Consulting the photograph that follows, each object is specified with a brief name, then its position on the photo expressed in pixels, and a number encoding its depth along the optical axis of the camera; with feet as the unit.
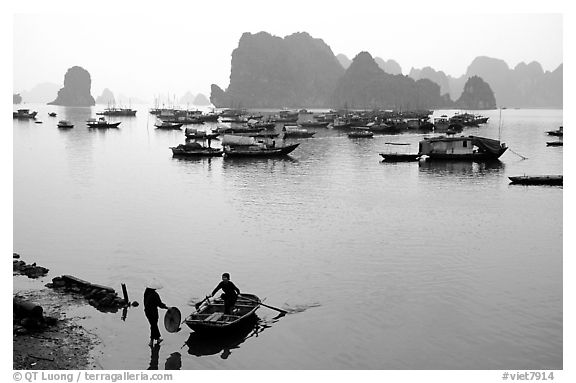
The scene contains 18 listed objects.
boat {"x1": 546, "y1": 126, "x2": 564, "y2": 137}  264.31
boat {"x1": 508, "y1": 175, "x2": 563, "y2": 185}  119.34
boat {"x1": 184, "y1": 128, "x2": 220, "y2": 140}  240.32
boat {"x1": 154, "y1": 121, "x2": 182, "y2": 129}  330.28
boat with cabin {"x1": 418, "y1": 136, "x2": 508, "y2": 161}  161.38
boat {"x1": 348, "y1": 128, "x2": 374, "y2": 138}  266.77
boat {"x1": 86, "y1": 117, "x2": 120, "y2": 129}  325.83
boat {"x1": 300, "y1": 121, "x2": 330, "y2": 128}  373.61
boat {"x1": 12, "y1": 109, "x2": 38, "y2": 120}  409.08
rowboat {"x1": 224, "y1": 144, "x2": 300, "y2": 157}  175.63
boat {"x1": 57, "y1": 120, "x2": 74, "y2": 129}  318.45
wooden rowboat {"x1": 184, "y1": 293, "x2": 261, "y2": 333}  42.65
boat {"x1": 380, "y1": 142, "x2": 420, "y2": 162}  164.45
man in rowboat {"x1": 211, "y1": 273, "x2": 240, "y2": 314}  43.83
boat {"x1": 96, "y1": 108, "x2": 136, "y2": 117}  505.66
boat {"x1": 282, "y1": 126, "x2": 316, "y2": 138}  269.03
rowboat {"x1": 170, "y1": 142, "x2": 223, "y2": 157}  177.74
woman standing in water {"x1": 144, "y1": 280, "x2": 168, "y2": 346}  41.83
